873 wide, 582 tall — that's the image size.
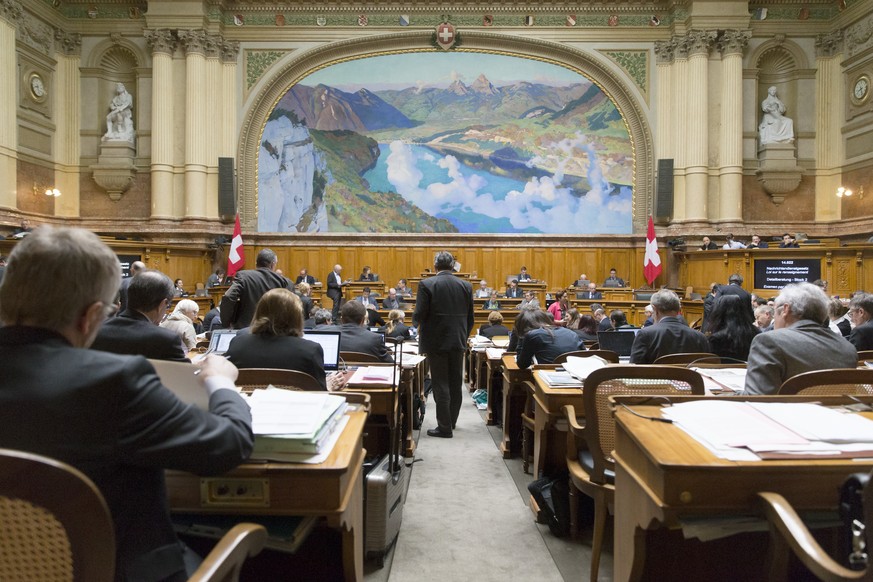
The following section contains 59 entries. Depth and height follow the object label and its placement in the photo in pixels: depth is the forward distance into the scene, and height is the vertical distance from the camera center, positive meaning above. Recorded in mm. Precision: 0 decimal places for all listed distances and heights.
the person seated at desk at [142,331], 2547 -234
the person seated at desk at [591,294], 13056 -337
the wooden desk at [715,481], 1438 -487
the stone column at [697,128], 14414 +3627
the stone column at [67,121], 14891 +3830
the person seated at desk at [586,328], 5940 -505
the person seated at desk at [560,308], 11164 -551
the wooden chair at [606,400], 2574 -529
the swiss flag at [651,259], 13062 +425
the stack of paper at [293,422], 1552 -387
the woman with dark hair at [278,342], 2928 -324
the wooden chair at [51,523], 1053 -446
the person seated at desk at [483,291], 13164 -293
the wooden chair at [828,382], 2281 -387
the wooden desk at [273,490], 1563 -566
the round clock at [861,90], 13696 +4342
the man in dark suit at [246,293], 5145 -141
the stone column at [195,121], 14516 +3745
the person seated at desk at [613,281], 14398 -60
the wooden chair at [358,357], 4473 -598
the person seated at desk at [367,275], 14289 +49
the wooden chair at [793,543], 1212 -568
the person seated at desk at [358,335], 4762 -459
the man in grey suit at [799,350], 2532 -300
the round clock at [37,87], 14074 +4400
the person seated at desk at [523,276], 14505 +47
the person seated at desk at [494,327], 7961 -658
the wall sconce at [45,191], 14352 +2037
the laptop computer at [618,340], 4828 -497
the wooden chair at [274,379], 2492 -425
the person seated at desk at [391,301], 11984 -477
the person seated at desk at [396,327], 7195 -629
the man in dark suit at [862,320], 4559 -316
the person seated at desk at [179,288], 11689 -240
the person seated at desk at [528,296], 11078 -341
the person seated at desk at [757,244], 12947 +774
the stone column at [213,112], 14758 +4018
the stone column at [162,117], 14570 +3833
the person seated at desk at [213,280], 13139 -82
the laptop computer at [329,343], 3736 -410
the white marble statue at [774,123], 14797 +3823
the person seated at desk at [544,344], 4473 -490
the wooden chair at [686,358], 3738 -492
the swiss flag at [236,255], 12516 +443
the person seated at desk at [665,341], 4020 -412
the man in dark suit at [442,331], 5605 -495
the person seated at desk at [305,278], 14027 -29
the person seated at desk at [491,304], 11490 -508
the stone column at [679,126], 14719 +3717
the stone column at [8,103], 12852 +3697
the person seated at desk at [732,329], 4383 -362
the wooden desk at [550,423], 3191 -832
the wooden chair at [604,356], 4129 -531
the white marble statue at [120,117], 15008 +3928
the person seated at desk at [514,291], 13258 -290
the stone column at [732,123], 14383 +3723
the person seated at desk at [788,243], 12229 +742
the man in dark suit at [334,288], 13297 -243
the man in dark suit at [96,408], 1212 -267
